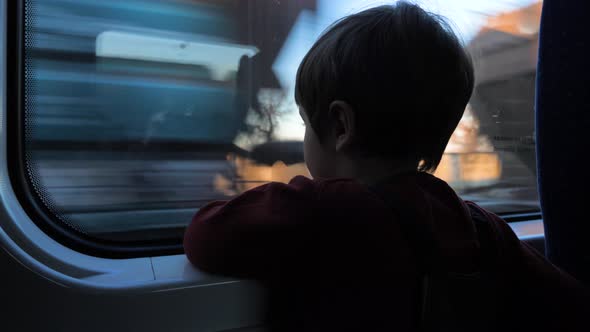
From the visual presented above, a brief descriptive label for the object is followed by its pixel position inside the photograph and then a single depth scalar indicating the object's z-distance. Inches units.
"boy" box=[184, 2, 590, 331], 26.7
